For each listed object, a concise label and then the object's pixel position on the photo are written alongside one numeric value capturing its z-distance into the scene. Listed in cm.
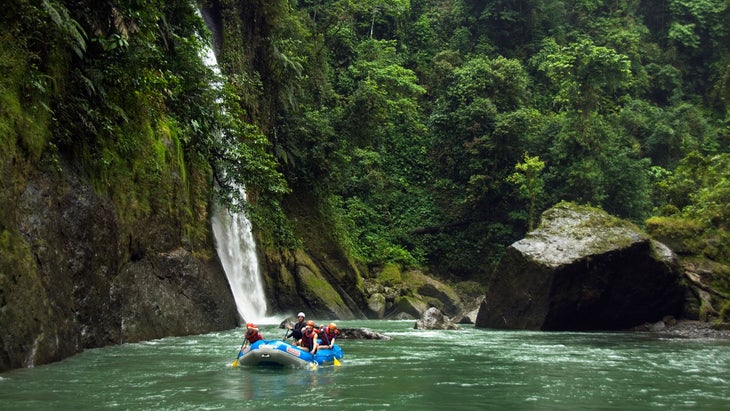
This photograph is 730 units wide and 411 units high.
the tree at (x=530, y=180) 3419
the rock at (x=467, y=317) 2561
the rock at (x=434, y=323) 2241
